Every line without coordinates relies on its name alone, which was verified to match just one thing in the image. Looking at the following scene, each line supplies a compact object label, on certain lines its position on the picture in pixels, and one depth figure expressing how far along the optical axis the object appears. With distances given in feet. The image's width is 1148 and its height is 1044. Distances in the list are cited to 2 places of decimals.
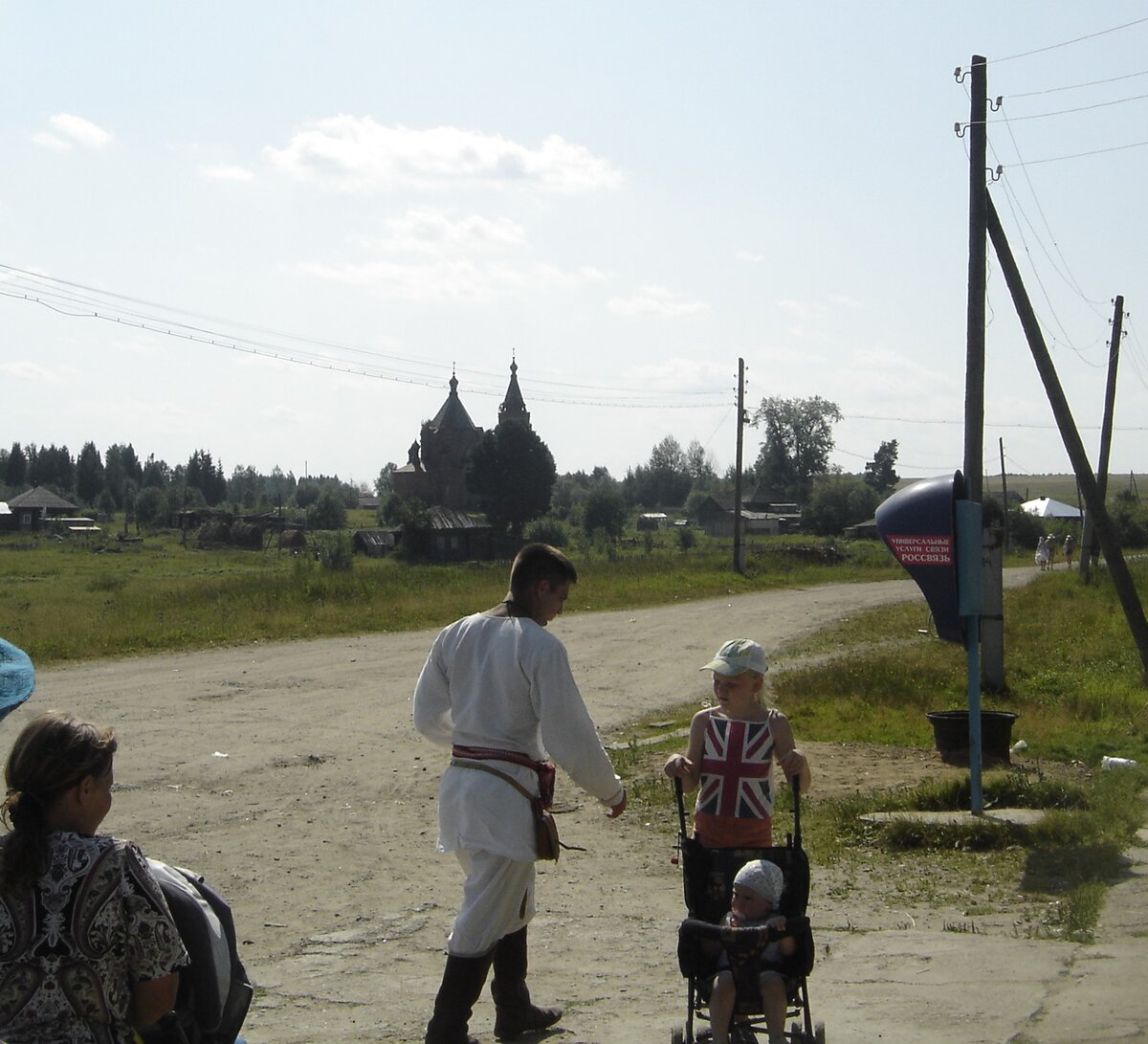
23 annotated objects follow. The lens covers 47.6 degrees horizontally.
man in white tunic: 15.48
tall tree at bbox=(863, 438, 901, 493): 412.50
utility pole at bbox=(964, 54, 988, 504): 49.62
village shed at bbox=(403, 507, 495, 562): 207.72
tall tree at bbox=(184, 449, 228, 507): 520.42
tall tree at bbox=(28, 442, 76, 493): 552.82
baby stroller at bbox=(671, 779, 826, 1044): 14.05
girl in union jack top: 16.69
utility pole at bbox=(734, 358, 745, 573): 144.05
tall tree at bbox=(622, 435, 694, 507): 513.04
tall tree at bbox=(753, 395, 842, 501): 414.82
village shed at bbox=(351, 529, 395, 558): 216.74
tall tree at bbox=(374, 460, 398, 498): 507.59
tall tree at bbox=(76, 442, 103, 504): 529.45
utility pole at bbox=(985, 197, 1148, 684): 50.24
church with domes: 339.98
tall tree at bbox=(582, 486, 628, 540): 282.15
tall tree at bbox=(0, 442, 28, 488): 556.51
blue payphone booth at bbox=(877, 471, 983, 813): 29.14
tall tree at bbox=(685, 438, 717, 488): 540.11
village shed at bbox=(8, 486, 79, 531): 347.97
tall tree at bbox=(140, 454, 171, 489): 589.73
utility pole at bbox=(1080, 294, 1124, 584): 103.60
